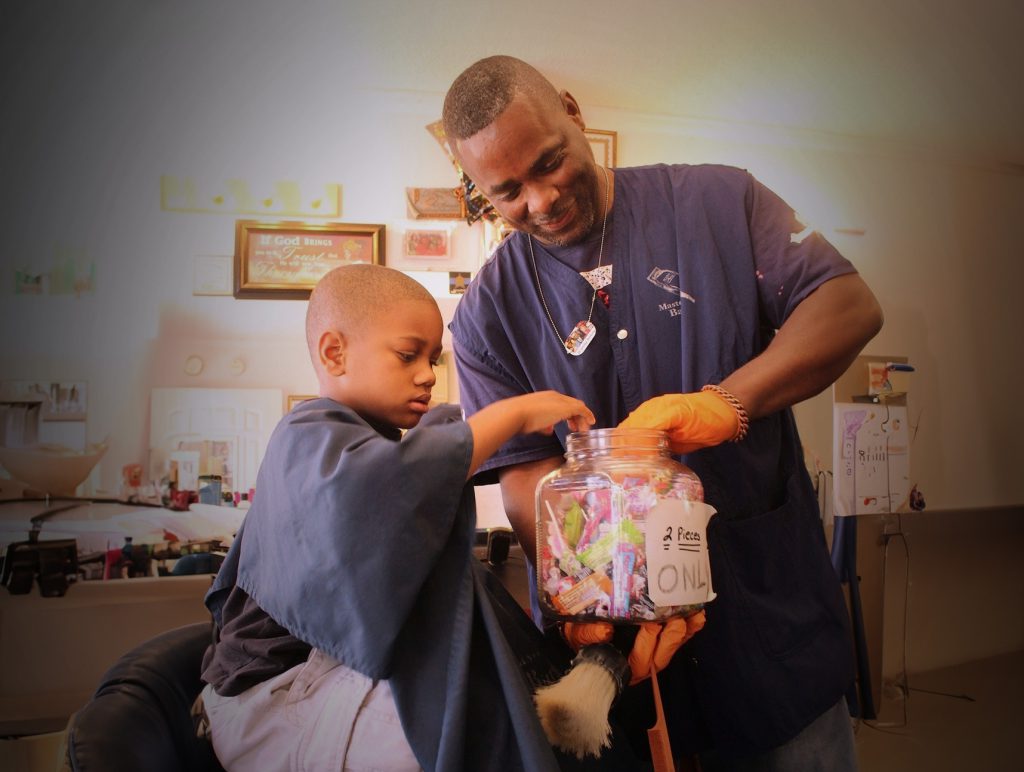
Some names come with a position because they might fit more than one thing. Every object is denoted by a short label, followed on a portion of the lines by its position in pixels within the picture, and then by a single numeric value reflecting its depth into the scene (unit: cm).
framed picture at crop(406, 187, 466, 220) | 208
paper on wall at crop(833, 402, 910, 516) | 243
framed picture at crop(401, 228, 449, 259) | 210
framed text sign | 184
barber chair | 68
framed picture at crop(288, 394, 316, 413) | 192
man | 93
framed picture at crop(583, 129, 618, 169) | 216
